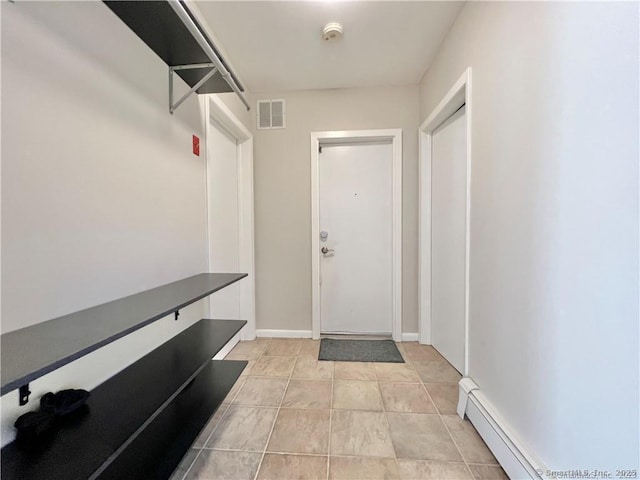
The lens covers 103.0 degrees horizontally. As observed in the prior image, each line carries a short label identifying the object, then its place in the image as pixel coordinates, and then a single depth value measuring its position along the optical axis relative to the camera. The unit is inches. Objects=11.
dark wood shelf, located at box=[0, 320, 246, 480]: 25.1
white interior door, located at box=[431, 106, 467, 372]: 72.5
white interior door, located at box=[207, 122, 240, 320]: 76.8
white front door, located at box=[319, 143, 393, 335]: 101.1
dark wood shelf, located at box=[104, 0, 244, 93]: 36.9
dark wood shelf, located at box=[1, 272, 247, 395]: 18.9
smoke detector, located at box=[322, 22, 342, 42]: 65.9
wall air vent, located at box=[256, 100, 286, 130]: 98.5
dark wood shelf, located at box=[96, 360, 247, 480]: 34.9
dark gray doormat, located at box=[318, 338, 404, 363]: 85.1
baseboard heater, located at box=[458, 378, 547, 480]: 39.1
